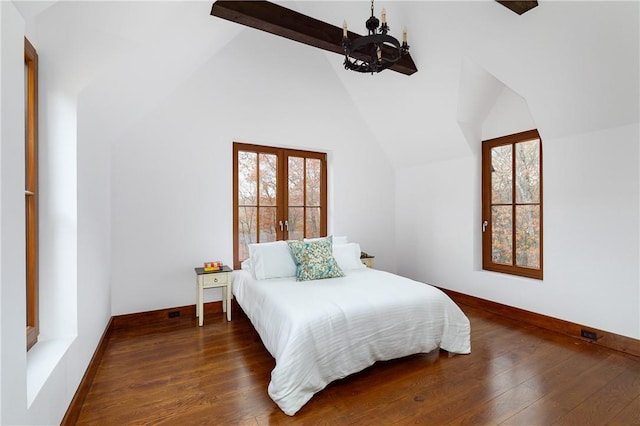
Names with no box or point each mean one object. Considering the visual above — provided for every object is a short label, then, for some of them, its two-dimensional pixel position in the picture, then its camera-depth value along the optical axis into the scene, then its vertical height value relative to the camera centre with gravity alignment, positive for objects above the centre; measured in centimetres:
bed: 192 -81
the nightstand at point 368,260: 423 -67
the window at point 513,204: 345 +7
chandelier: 203 +115
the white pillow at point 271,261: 307 -49
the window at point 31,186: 158 +14
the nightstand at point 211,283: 324 -75
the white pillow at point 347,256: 344 -50
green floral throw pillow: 302 -49
